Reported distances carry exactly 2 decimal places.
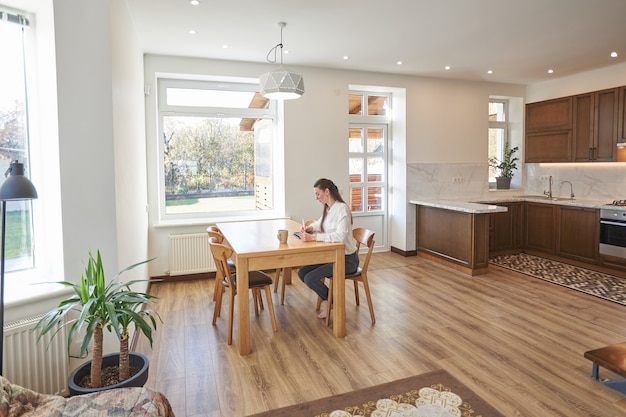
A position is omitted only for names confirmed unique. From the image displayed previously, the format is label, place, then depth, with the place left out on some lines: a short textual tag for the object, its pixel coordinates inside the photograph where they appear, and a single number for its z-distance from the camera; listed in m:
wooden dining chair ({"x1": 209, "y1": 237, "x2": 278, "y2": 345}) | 3.34
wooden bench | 2.49
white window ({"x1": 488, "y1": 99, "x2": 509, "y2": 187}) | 7.22
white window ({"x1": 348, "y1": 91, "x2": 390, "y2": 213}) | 6.47
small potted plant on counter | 7.05
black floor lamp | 1.85
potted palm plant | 1.95
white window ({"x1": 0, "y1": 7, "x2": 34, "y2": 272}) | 2.46
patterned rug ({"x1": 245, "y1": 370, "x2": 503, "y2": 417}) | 2.36
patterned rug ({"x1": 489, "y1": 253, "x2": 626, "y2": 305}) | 4.49
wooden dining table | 3.14
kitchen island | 5.25
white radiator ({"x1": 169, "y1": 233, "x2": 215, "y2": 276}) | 5.20
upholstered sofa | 1.68
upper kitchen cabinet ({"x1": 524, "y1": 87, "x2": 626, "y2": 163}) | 5.42
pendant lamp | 3.49
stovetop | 5.24
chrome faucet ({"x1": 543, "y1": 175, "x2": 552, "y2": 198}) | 6.67
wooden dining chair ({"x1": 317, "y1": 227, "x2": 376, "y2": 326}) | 3.70
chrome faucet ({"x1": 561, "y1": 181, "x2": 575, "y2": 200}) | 6.40
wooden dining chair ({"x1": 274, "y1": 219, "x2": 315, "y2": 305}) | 4.36
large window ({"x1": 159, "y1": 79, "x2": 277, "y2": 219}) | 5.44
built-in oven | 4.98
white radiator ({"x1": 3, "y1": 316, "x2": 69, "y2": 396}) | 2.14
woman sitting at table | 3.57
